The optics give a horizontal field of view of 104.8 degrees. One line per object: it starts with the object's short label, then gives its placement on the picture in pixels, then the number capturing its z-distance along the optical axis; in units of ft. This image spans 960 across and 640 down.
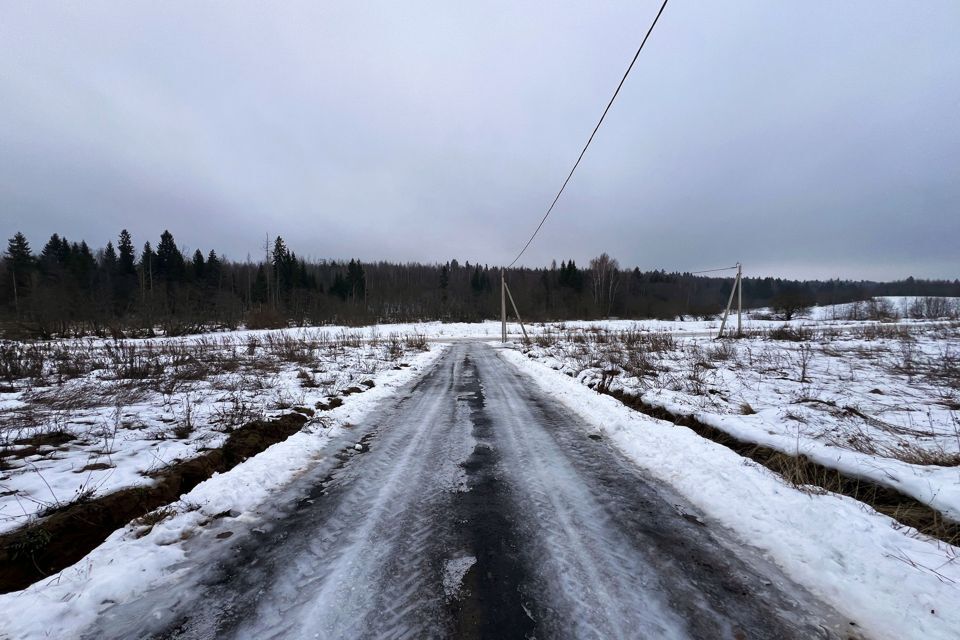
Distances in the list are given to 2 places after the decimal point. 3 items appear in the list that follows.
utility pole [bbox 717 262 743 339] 93.27
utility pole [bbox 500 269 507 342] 90.53
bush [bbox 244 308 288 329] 128.47
